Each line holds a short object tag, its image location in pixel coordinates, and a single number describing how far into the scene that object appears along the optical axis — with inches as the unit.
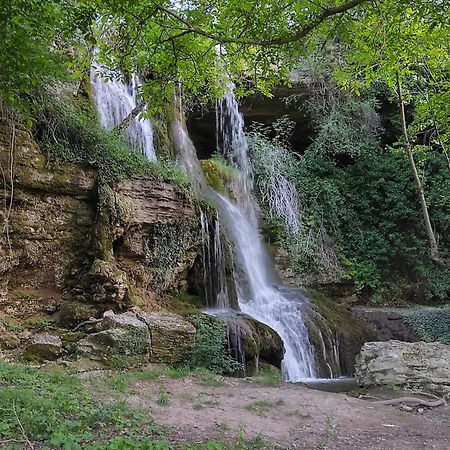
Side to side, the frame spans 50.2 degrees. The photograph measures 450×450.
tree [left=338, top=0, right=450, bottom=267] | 238.2
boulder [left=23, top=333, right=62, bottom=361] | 282.5
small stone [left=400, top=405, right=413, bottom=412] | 268.7
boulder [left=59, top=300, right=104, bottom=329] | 332.8
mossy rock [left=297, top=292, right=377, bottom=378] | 449.7
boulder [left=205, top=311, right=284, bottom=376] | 359.6
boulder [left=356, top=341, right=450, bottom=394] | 310.2
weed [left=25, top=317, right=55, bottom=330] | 326.0
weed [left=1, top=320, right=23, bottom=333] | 311.4
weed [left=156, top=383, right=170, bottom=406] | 232.1
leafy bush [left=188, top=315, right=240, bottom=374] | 336.8
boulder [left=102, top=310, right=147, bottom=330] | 313.4
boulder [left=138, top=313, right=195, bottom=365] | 324.2
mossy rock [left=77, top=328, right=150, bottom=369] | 295.1
